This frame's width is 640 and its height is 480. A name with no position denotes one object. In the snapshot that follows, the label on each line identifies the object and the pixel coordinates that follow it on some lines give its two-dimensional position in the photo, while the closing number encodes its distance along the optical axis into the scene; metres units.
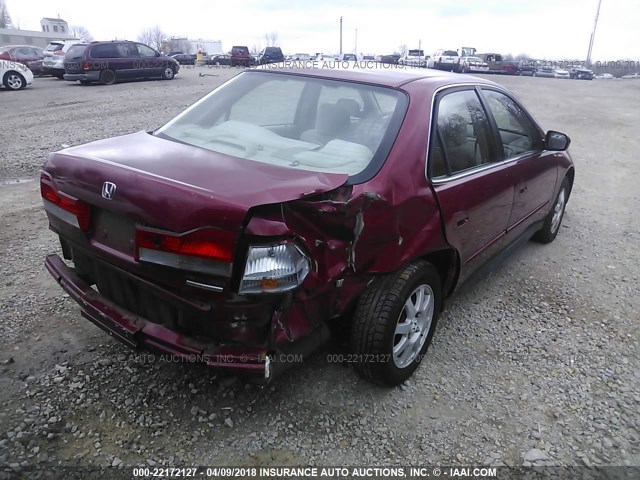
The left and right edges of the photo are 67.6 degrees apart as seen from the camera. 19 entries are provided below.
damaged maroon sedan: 1.96
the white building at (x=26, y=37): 75.75
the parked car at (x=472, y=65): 32.70
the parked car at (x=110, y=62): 17.50
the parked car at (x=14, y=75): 16.17
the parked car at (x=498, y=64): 37.25
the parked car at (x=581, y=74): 43.91
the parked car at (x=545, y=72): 43.64
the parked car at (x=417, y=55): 37.97
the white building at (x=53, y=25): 92.50
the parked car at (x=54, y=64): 19.41
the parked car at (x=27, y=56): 21.77
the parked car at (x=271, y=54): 32.90
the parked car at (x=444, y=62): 32.19
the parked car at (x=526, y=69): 41.32
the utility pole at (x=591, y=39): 52.61
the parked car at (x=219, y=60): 41.41
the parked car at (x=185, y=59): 43.00
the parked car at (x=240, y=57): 36.97
